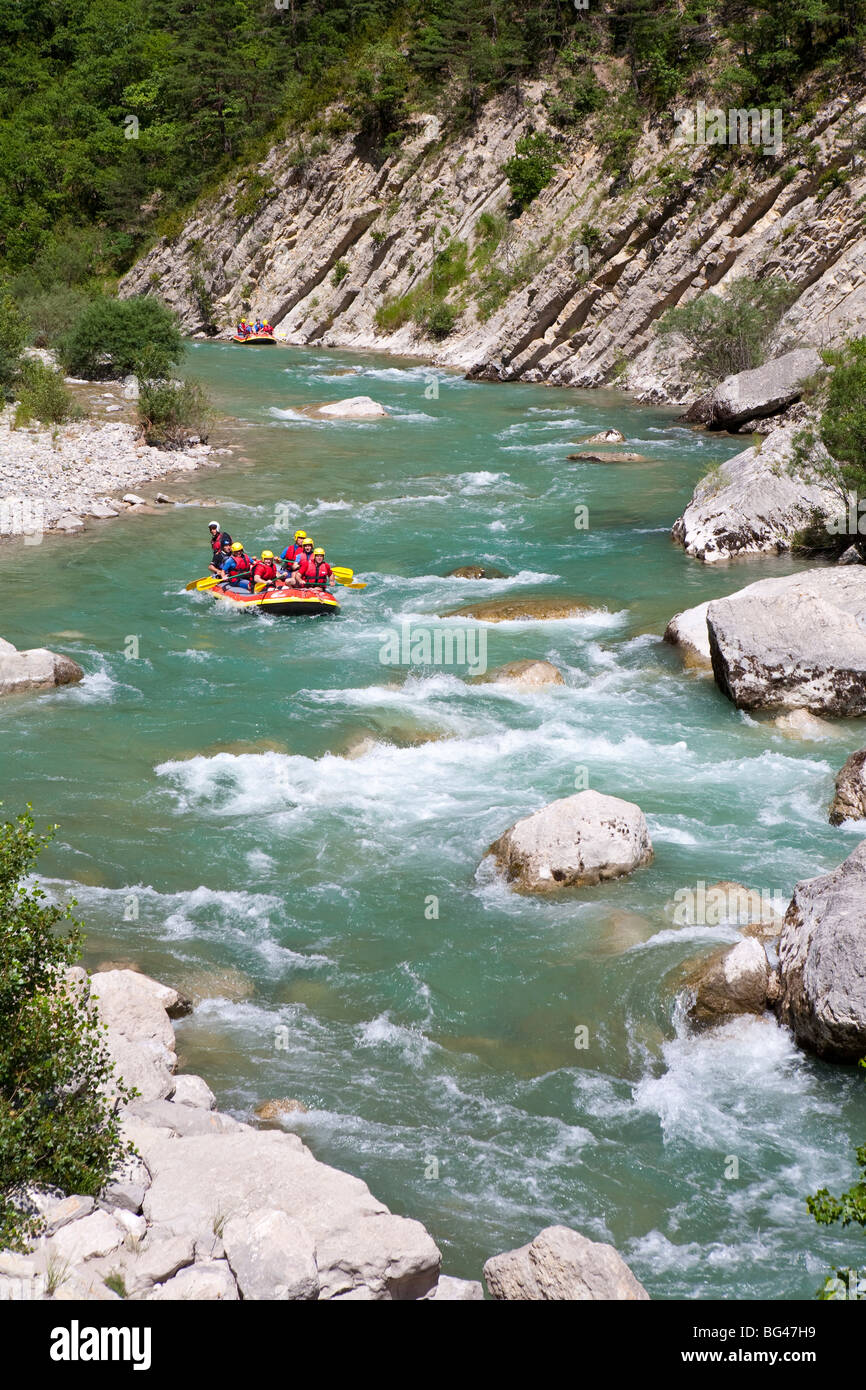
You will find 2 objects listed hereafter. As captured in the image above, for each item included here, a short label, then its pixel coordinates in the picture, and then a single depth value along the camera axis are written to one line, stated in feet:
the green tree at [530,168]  144.56
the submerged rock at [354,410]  109.50
